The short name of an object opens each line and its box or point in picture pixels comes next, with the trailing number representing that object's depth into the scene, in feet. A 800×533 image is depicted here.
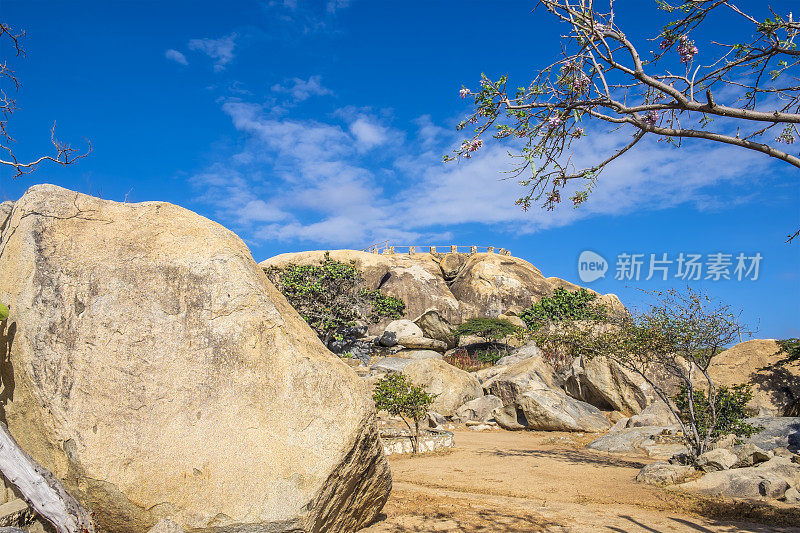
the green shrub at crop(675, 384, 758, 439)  37.29
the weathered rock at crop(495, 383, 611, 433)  56.54
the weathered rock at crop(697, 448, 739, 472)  33.37
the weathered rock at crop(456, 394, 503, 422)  63.98
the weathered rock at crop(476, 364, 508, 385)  76.82
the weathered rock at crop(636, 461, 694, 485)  32.07
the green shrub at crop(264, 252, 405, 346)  95.76
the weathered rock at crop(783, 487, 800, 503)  26.84
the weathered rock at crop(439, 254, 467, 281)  188.55
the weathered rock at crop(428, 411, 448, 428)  57.39
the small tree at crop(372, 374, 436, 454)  44.14
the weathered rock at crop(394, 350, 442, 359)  96.63
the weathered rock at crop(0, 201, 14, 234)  18.39
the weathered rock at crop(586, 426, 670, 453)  45.39
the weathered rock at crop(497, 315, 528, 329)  127.24
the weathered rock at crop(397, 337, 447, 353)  116.67
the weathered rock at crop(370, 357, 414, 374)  77.66
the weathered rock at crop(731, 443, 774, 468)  34.01
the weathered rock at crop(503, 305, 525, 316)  149.40
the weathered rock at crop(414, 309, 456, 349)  125.29
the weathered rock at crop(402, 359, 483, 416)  65.77
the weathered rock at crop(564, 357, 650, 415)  63.21
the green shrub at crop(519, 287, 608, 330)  130.90
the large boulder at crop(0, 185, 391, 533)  14.19
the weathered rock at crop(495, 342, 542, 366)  90.63
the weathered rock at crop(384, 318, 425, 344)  117.80
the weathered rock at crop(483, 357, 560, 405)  62.54
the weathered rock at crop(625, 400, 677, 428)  52.95
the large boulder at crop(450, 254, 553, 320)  164.14
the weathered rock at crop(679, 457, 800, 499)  28.14
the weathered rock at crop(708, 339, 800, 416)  55.57
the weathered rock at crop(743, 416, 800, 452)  39.68
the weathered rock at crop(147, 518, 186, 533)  13.42
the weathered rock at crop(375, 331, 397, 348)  115.75
